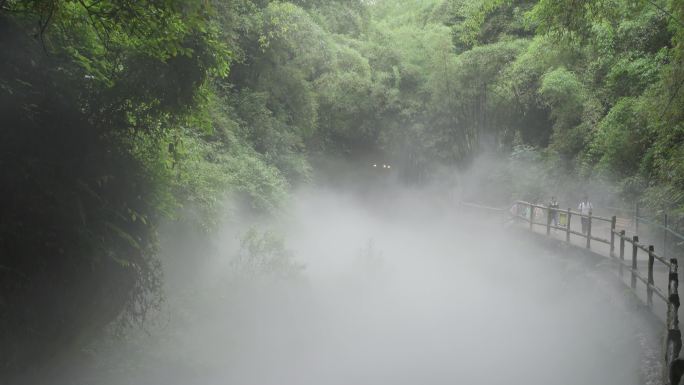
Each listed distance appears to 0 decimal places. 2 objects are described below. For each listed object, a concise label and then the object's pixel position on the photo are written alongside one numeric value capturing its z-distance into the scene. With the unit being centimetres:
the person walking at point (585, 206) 1629
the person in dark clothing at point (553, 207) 1482
